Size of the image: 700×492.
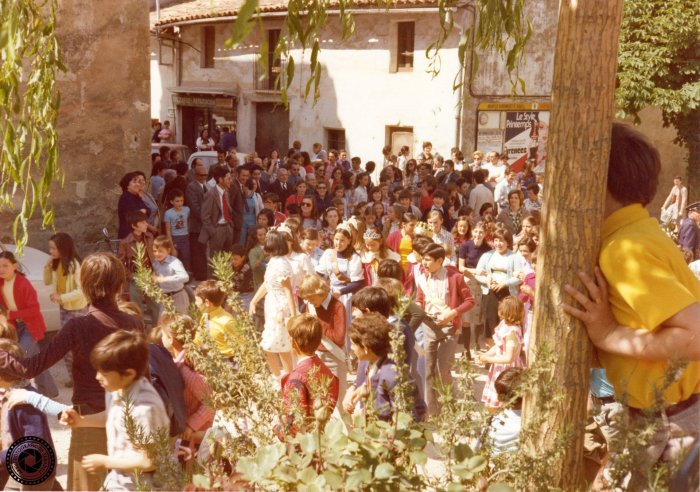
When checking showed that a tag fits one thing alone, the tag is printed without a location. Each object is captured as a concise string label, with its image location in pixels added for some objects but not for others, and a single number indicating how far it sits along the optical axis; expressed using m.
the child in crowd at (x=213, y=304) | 6.99
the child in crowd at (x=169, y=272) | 9.41
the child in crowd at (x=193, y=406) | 5.47
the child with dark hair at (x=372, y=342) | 5.61
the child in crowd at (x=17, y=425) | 5.20
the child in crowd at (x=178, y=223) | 13.20
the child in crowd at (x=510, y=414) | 4.79
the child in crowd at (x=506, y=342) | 7.61
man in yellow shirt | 2.87
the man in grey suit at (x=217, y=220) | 13.95
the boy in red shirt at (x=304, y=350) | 5.07
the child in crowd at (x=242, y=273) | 10.34
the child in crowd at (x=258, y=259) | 10.28
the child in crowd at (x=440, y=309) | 8.30
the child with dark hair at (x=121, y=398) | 4.41
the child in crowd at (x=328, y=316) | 7.46
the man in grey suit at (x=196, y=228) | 14.19
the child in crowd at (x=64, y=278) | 8.71
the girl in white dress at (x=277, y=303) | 8.43
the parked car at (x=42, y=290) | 10.18
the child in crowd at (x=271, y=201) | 14.02
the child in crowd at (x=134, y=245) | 10.13
